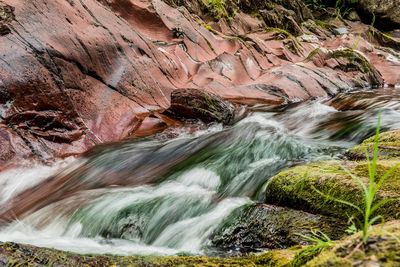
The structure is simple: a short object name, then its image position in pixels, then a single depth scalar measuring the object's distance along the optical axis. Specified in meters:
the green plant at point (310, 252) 1.21
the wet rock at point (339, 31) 19.05
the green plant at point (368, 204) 1.02
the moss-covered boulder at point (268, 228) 2.23
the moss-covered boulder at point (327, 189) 2.11
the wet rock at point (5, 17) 5.03
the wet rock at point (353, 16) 22.26
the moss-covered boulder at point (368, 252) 0.93
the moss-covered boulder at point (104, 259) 1.51
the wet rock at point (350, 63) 11.47
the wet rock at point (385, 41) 17.89
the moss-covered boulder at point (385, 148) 2.92
